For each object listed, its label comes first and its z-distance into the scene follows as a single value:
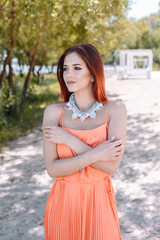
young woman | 1.68
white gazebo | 23.42
